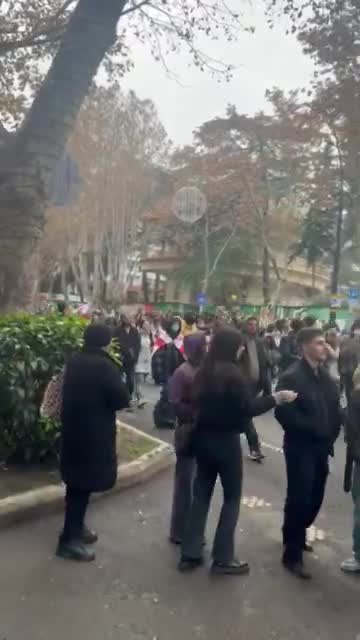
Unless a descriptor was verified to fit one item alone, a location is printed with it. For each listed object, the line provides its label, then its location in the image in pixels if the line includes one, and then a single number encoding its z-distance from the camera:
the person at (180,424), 5.05
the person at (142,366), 11.96
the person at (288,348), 12.86
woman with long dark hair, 4.47
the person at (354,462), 4.71
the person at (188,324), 10.42
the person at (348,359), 10.41
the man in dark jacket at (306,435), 4.60
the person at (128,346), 11.09
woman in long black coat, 4.60
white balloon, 37.62
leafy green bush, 5.85
